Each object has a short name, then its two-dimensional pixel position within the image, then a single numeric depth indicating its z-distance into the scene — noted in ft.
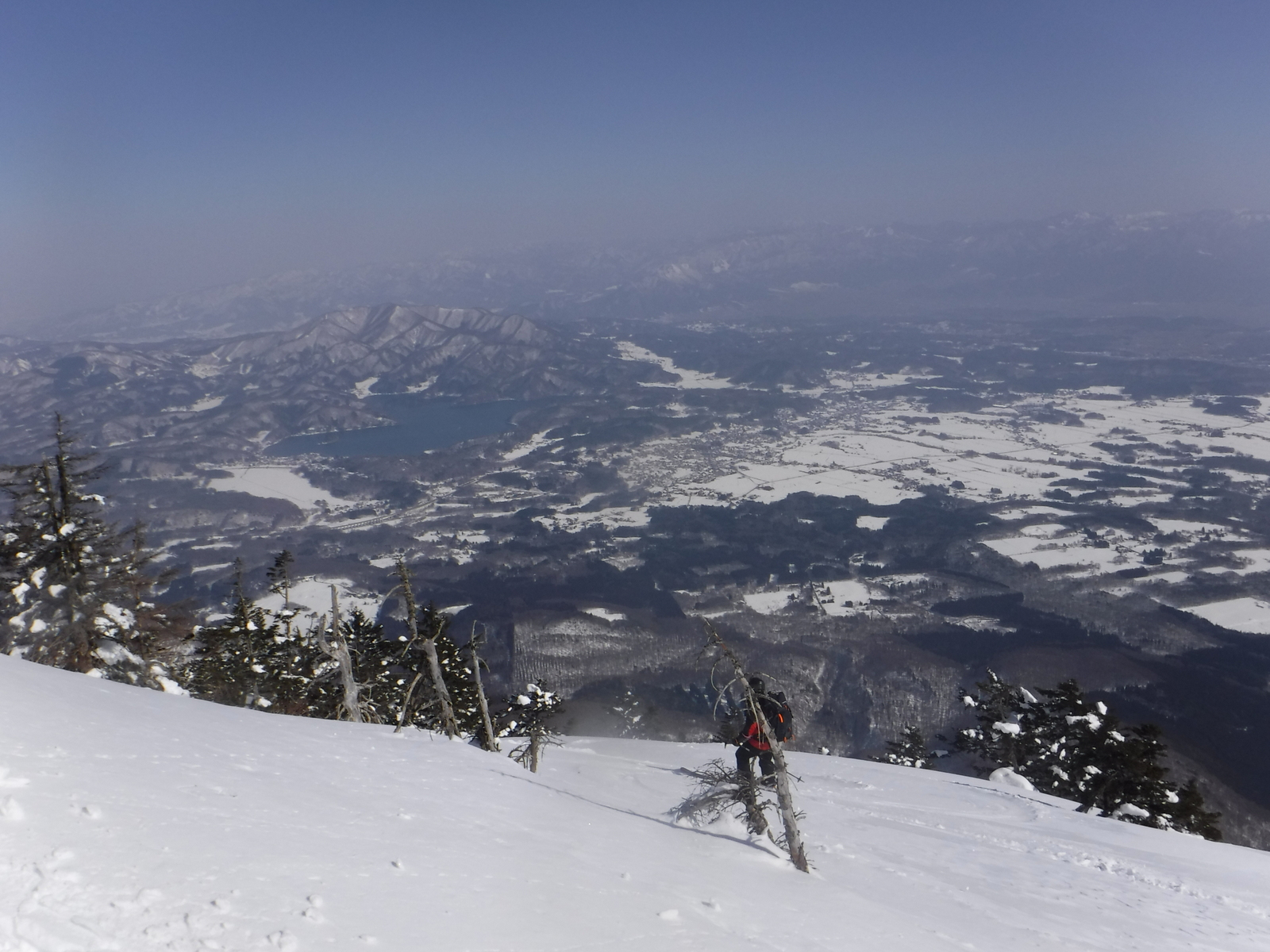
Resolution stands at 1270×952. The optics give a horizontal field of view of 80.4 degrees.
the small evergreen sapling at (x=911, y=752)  157.38
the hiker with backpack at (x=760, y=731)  45.50
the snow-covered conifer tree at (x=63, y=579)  70.95
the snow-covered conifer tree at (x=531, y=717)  62.90
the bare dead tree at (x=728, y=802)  44.04
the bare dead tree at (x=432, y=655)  68.90
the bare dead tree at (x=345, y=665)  74.02
